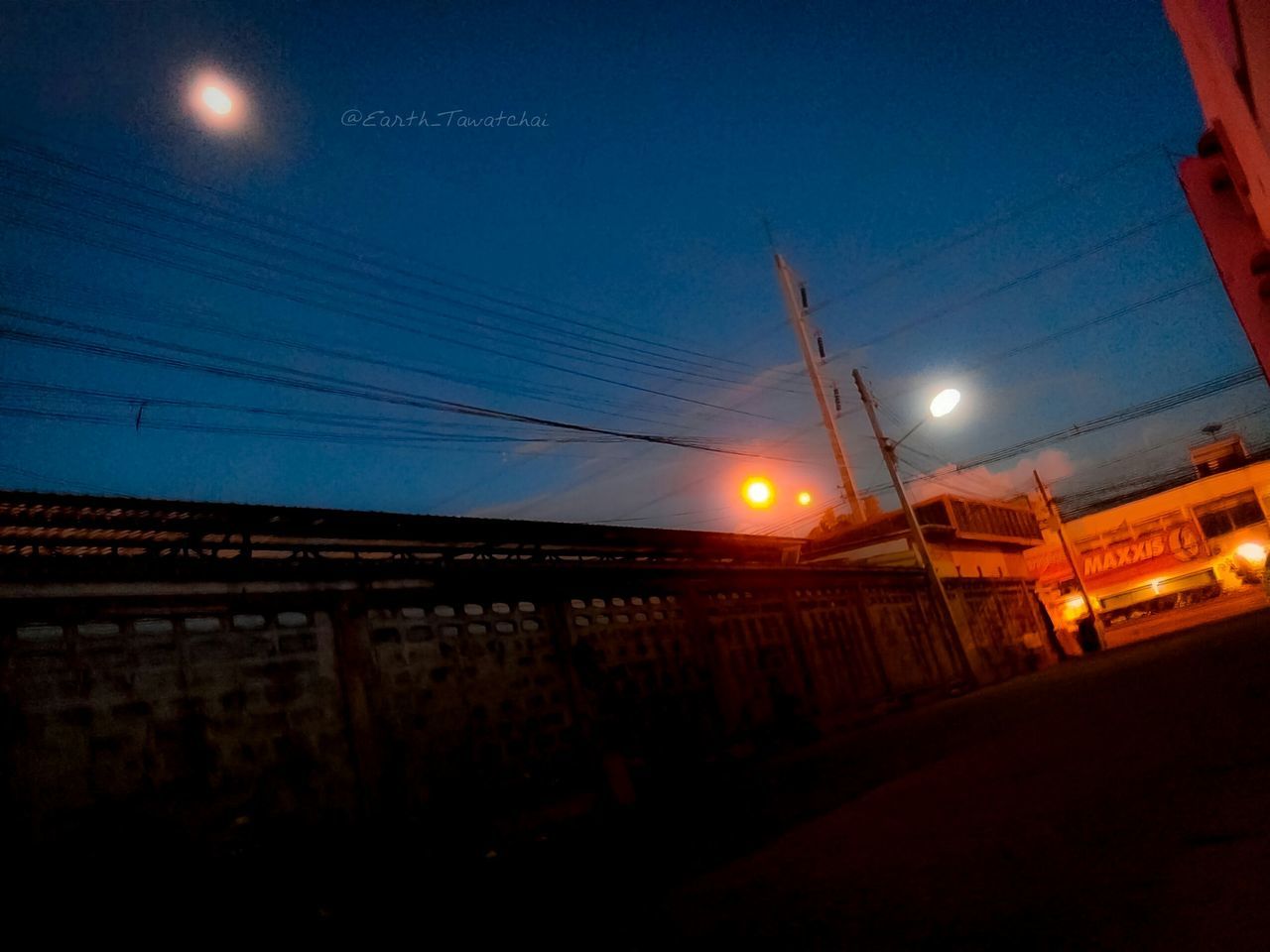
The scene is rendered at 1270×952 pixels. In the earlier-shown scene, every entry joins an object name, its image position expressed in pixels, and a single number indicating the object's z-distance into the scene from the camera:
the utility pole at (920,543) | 16.80
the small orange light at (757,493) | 15.84
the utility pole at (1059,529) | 27.80
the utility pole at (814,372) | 26.30
